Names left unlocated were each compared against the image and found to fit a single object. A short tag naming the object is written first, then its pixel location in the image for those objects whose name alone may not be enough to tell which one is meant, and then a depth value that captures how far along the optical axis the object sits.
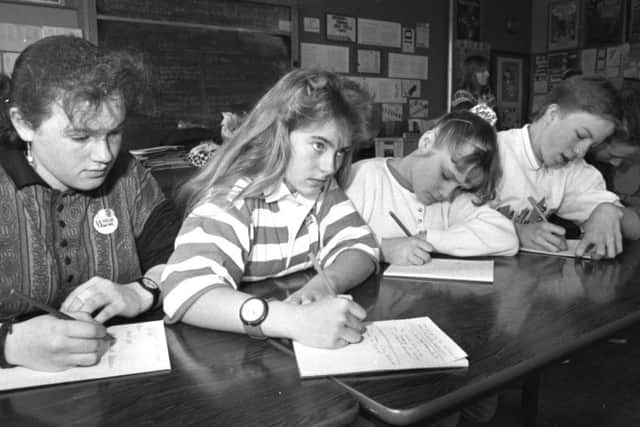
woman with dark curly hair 0.89
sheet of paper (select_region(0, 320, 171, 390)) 0.67
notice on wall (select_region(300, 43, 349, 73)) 3.47
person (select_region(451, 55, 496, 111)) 4.28
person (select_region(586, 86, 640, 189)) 1.83
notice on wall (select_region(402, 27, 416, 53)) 3.95
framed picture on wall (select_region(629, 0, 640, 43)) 3.96
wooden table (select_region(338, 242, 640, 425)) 0.65
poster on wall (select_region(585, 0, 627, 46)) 4.05
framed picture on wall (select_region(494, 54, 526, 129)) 4.56
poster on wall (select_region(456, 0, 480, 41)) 4.18
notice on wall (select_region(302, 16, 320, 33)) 3.44
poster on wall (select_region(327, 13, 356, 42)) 3.55
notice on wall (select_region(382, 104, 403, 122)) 3.87
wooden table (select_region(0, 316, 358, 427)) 0.58
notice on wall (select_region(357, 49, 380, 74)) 3.73
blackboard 2.82
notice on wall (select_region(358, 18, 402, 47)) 3.72
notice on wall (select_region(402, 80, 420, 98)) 3.98
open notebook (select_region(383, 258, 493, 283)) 1.17
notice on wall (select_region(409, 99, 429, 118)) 4.04
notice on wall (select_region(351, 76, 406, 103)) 3.77
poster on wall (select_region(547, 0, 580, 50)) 4.38
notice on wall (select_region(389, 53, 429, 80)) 3.90
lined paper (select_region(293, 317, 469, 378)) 0.70
